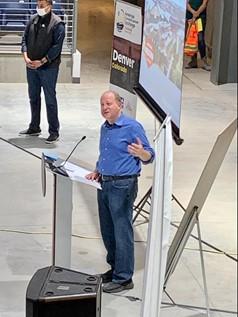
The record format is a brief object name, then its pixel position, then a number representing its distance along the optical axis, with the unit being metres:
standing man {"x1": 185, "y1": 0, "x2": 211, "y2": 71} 14.34
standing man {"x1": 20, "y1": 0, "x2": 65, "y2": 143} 9.74
